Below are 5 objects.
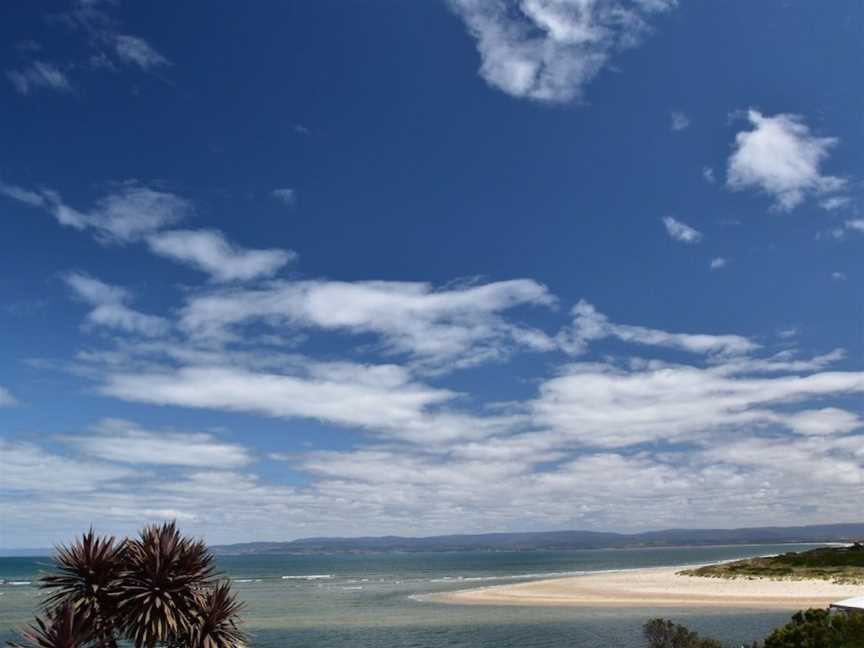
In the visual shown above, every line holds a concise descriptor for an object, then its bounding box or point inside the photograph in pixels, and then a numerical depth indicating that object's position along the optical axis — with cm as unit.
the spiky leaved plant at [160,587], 1803
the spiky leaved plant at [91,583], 1811
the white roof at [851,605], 2745
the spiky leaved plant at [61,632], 1612
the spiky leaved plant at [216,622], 1877
